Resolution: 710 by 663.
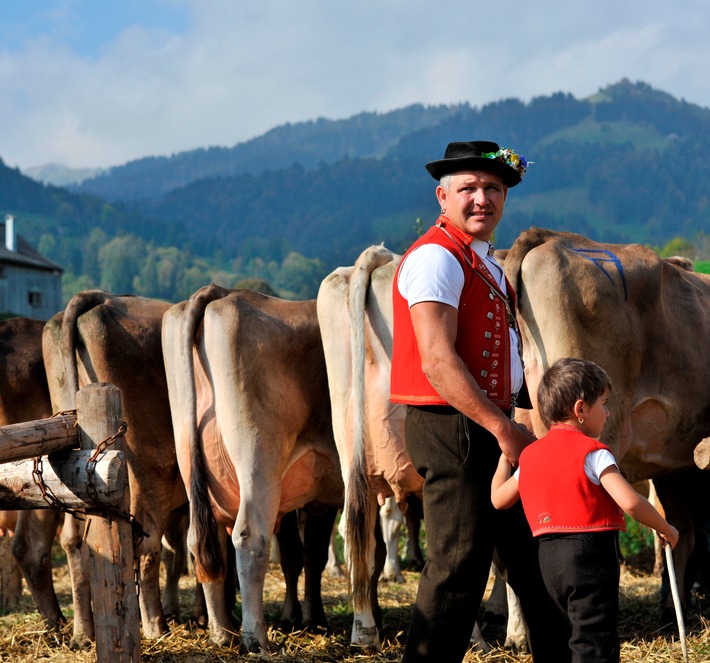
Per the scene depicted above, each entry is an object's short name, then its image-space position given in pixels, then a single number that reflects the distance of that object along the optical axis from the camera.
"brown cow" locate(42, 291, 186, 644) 6.66
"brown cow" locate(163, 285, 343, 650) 6.07
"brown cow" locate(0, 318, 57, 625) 6.92
